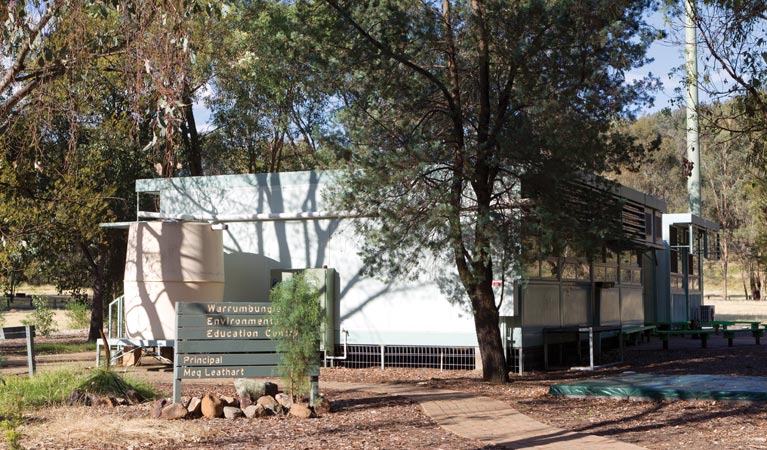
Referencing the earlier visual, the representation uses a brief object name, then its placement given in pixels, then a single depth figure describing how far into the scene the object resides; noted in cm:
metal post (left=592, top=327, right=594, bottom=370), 1502
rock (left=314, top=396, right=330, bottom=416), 995
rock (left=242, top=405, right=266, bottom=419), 956
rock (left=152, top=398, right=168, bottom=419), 945
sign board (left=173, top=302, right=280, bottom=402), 1009
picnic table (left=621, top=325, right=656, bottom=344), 1897
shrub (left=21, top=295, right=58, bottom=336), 2508
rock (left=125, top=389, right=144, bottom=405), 1052
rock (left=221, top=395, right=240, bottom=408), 980
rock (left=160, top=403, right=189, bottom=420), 938
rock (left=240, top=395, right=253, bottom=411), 978
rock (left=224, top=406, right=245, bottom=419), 954
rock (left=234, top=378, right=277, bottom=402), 1014
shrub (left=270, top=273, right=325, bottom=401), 999
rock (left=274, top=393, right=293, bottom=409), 990
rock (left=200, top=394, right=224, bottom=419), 954
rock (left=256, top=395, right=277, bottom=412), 978
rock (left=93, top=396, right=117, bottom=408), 1011
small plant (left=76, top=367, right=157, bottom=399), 1050
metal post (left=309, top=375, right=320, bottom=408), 1001
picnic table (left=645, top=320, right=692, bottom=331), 2222
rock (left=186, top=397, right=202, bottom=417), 954
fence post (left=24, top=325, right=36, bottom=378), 1212
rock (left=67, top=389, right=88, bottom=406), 1008
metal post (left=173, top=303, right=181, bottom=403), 991
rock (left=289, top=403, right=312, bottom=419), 961
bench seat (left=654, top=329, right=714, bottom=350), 1923
